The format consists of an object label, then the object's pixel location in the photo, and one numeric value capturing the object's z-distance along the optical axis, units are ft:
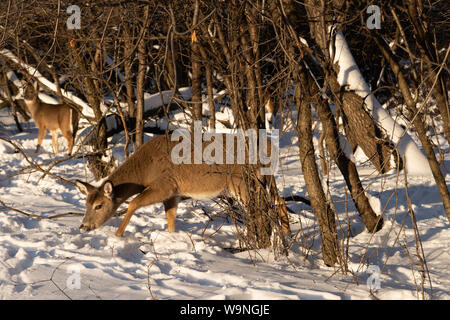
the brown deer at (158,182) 43.57
